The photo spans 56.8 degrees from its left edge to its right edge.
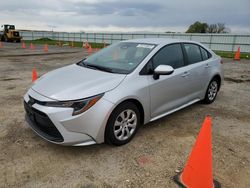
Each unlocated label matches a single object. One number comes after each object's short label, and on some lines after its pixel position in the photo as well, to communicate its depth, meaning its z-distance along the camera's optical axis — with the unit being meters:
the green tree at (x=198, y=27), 57.38
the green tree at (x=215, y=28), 56.43
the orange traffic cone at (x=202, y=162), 2.40
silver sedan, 2.98
